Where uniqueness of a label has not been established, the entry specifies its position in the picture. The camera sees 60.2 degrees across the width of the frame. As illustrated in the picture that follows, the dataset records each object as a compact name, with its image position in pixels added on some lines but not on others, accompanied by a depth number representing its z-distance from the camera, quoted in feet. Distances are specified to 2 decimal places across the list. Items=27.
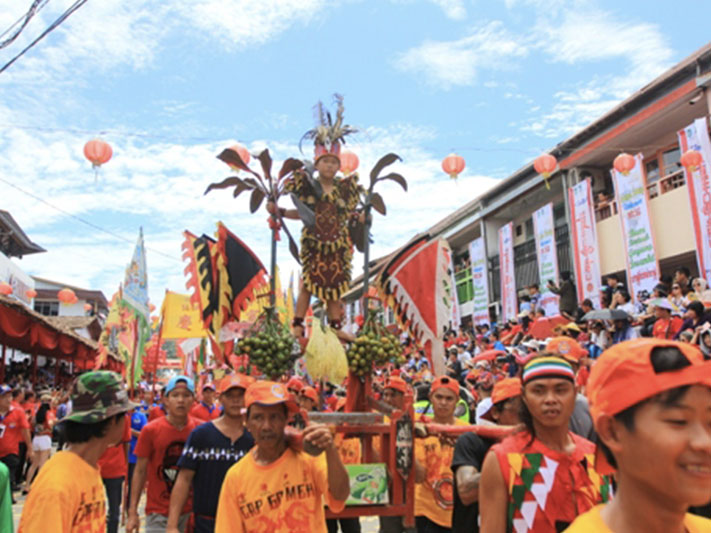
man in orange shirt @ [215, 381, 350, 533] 9.10
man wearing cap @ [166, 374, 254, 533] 11.78
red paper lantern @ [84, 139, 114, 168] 31.32
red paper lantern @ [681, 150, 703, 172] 40.57
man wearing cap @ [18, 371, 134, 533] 7.97
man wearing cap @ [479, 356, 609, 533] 7.50
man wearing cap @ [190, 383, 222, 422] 23.74
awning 34.06
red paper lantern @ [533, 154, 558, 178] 47.67
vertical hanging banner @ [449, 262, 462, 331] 76.64
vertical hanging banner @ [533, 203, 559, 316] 55.94
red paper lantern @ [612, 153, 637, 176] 45.39
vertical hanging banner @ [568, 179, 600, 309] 52.75
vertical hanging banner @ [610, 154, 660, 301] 44.86
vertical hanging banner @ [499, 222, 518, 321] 65.31
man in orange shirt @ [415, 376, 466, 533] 13.76
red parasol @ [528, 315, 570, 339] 41.04
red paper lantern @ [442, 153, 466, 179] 38.81
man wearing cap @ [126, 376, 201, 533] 14.67
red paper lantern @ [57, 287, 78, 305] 79.61
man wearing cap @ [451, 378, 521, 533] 9.18
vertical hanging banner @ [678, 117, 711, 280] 40.42
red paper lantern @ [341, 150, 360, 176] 21.93
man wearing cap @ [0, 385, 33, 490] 29.45
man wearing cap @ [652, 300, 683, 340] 28.71
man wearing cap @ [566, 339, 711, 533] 4.08
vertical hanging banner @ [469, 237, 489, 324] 72.23
